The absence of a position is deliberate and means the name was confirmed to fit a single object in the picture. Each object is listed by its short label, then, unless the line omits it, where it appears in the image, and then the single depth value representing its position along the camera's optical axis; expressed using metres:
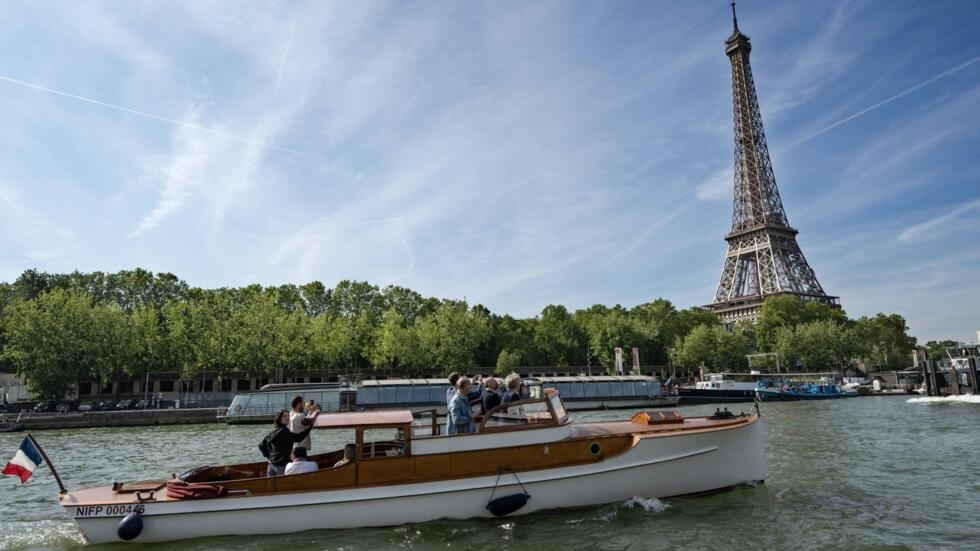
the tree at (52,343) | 52.00
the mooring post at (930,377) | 52.81
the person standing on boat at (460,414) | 12.27
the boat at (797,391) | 60.75
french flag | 10.74
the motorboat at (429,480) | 10.98
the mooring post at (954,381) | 50.71
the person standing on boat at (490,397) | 12.78
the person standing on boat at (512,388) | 12.62
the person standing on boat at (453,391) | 13.13
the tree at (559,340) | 91.00
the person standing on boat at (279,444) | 11.61
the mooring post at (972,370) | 48.25
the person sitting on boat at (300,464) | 11.40
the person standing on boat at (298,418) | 11.54
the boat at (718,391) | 57.34
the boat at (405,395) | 45.66
